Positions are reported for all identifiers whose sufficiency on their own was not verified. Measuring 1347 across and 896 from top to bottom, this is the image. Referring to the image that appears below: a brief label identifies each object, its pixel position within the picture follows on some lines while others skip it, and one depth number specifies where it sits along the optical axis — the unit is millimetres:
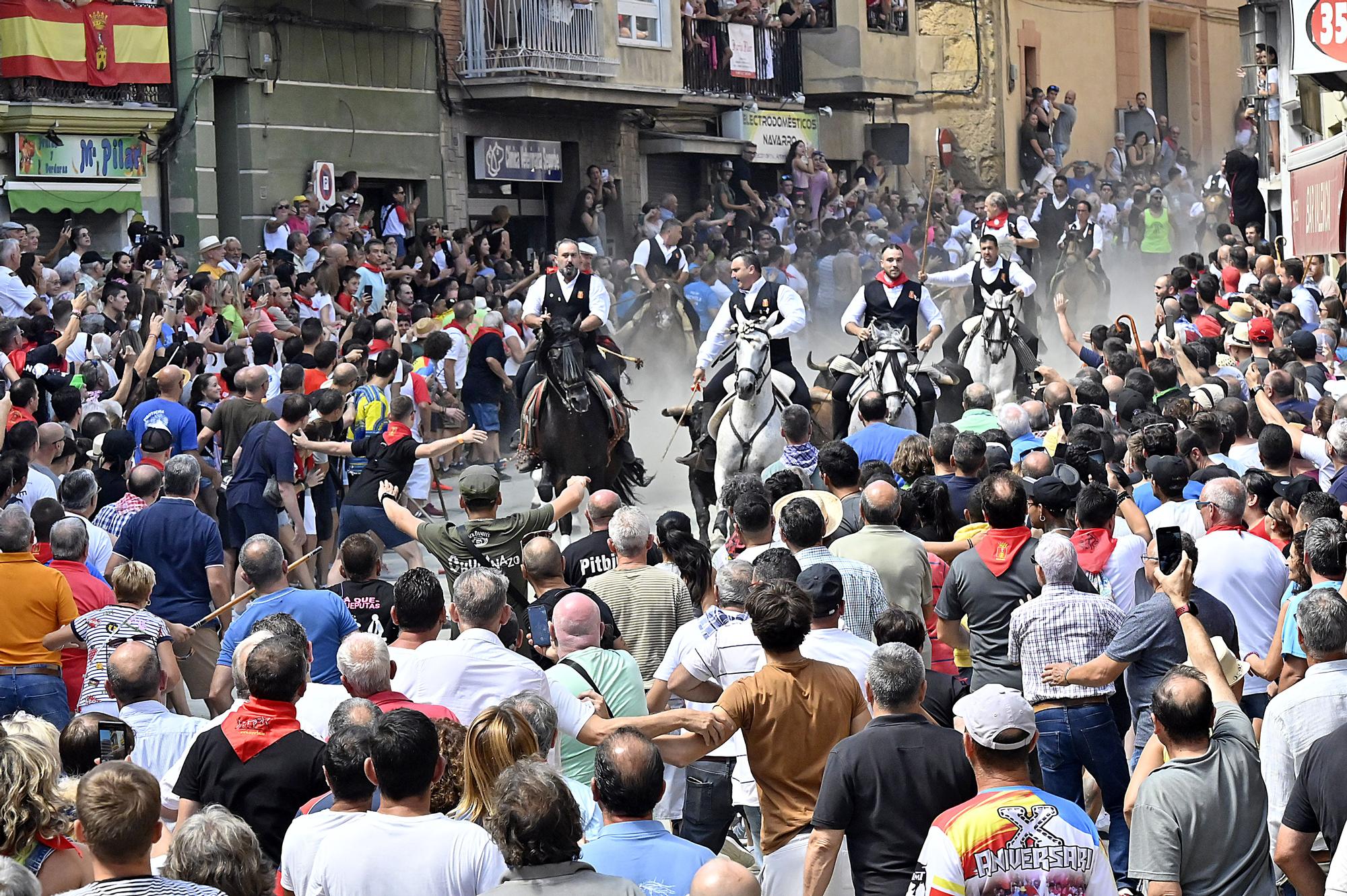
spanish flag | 38312
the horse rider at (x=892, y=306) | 28641
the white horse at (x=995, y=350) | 30437
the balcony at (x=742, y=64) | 60156
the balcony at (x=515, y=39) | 50531
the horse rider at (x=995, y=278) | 30719
